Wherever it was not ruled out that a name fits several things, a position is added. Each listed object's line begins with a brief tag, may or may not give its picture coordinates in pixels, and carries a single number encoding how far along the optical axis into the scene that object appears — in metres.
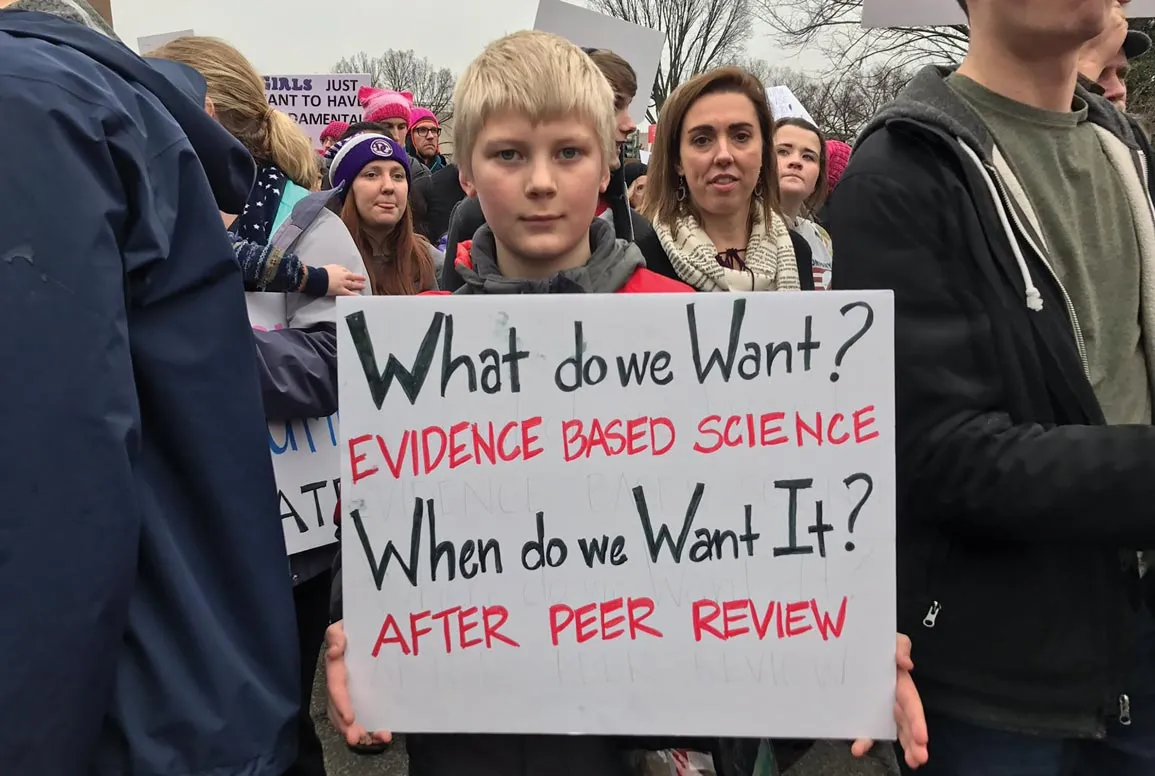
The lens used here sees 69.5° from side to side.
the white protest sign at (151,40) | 6.21
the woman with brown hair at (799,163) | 3.99
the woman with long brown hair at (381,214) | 3.40
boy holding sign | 1.33
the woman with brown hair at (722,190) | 2.56
